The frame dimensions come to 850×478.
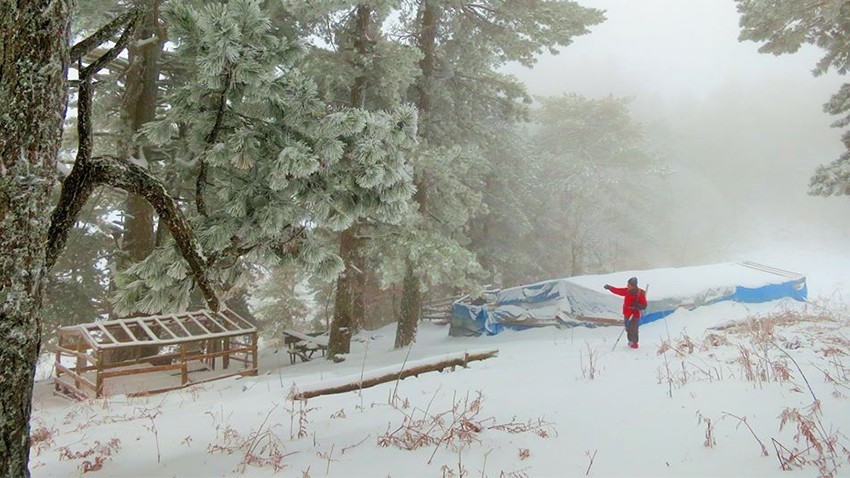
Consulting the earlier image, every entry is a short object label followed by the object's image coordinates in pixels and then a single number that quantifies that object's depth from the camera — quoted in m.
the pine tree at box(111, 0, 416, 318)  3.53
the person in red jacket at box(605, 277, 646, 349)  9.16
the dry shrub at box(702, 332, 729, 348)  7.29
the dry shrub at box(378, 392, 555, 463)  3.70
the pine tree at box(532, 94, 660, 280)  28.19
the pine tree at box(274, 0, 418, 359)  11.44
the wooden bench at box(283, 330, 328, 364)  16.44
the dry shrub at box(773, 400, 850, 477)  2.98
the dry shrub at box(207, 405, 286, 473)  3.55
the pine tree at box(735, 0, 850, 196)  10.25
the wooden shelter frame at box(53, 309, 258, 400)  11.11
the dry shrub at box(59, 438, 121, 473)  3.77
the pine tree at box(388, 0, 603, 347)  12.82
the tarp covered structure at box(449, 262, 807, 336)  15.18
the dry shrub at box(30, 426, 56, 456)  4.65
